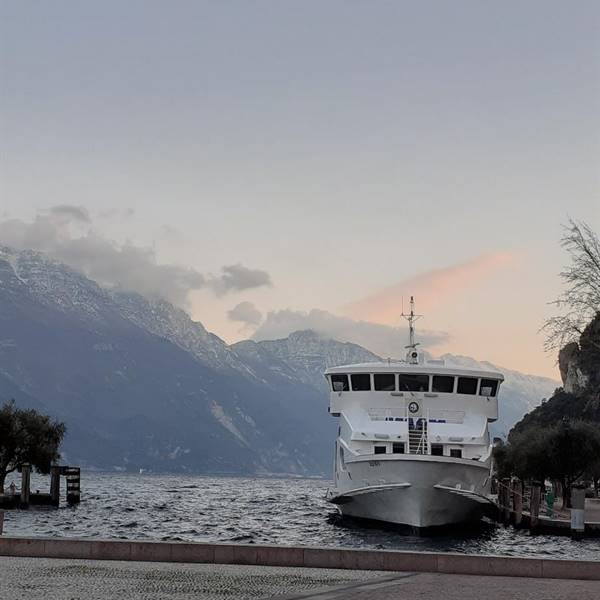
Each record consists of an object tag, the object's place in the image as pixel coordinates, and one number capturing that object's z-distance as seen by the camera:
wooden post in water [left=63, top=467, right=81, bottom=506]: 80.88
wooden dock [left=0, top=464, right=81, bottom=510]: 70.88
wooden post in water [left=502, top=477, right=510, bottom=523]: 59.25
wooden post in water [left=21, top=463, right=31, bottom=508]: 71.12
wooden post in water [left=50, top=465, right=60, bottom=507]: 75.25
